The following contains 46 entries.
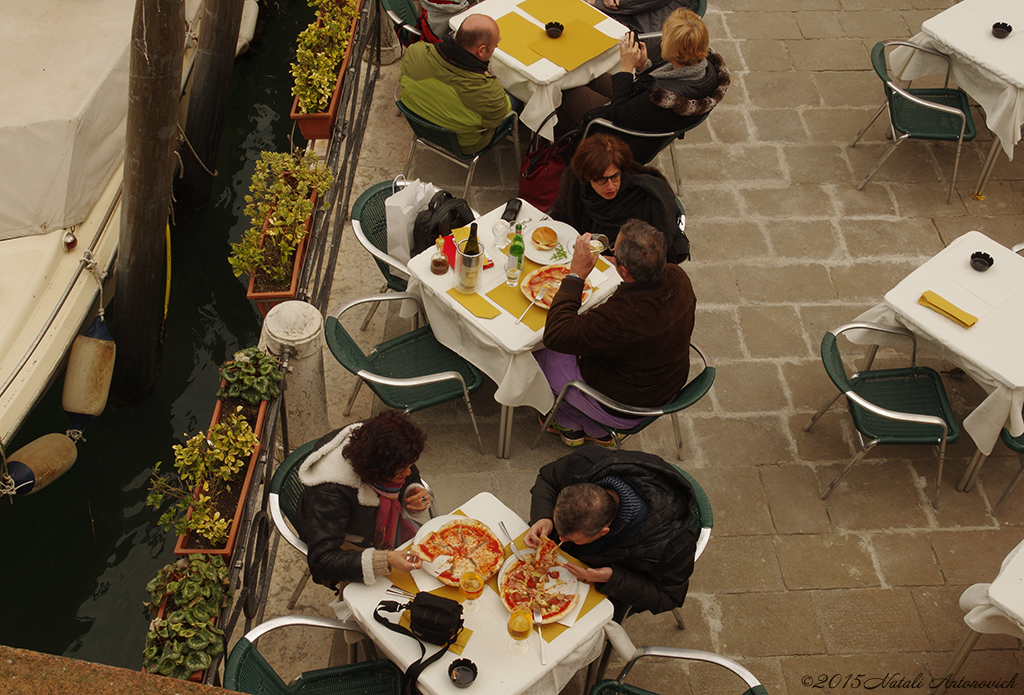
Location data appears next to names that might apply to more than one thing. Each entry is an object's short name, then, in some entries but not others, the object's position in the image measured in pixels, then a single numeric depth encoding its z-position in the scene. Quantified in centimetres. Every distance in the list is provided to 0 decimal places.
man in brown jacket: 400
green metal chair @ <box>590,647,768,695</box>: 334
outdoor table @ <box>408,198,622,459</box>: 436
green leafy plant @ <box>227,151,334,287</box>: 449
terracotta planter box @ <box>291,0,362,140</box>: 559
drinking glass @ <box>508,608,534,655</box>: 324
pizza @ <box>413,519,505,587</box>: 341
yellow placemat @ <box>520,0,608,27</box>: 622
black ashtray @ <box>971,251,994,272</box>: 488
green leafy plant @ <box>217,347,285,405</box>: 392
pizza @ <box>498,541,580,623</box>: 333
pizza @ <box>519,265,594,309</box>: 446
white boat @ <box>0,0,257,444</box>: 500
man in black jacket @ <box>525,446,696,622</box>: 332
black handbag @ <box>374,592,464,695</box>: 315
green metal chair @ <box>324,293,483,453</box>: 429
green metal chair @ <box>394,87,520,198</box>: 551
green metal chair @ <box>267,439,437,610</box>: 354
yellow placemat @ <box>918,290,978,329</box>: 462
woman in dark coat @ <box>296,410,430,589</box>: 328
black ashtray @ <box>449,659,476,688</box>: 308
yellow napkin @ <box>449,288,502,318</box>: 441
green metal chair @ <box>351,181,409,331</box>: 479
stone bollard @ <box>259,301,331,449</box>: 409
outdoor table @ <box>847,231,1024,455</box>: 449
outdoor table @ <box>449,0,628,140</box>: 584
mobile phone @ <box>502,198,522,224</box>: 488
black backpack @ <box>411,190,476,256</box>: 476
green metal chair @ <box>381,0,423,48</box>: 620
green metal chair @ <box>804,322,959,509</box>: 448
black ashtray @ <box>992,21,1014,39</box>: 615
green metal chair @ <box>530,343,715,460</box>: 429
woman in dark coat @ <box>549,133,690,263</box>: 471
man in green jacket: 536
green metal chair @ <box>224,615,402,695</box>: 316
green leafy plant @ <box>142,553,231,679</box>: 312
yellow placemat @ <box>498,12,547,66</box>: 589
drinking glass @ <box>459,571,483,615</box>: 334
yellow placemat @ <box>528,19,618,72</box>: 591
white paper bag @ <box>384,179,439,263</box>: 472
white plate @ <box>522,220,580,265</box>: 467
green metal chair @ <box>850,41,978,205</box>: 607
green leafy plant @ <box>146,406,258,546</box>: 367
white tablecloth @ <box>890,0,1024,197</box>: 598
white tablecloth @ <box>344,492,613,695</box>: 315
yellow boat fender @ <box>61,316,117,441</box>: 536
